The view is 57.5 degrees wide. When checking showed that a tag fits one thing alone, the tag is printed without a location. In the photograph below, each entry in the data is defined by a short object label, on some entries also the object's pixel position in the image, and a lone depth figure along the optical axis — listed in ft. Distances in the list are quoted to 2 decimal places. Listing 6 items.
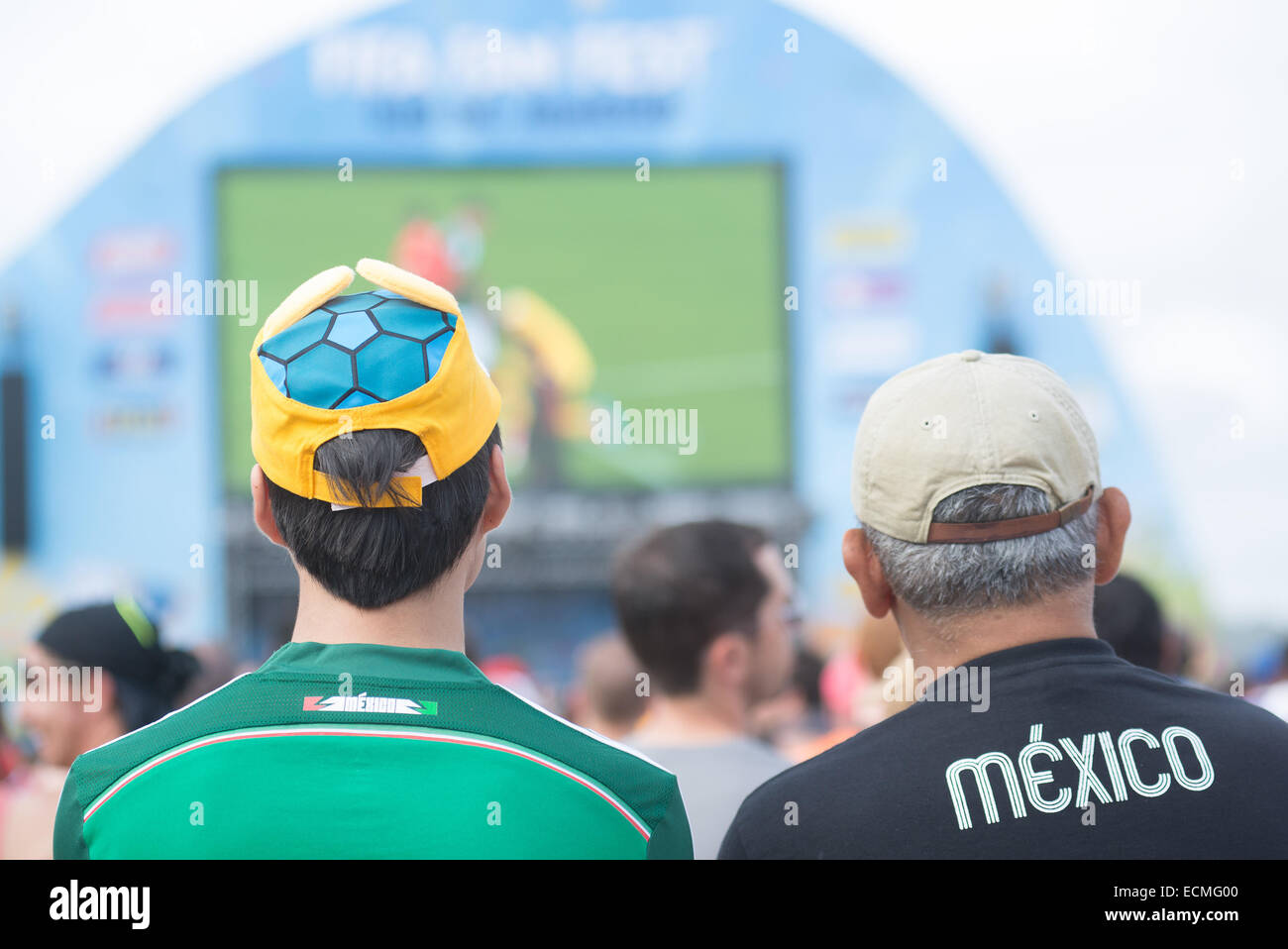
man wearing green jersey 4.09
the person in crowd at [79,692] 8.62
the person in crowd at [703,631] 8.05
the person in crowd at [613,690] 10.80
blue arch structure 41.68
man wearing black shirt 4.33
